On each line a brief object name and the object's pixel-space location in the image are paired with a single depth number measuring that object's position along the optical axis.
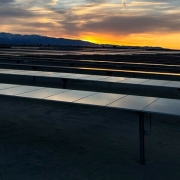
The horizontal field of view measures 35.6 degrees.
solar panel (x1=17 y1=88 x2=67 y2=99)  9.92
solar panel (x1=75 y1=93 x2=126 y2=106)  8.96
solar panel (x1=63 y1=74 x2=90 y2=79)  17.22
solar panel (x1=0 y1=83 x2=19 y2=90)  11.69
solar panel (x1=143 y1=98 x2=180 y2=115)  7.85
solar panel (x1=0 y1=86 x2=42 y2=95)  10.54
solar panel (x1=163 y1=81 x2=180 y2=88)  14.54
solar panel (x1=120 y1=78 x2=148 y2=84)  15.63
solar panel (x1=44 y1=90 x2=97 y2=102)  9.35
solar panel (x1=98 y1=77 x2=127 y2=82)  16.40
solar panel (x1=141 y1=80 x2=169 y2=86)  14.94
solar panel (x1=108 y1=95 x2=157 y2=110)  8.41
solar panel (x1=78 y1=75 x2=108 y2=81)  16.49
